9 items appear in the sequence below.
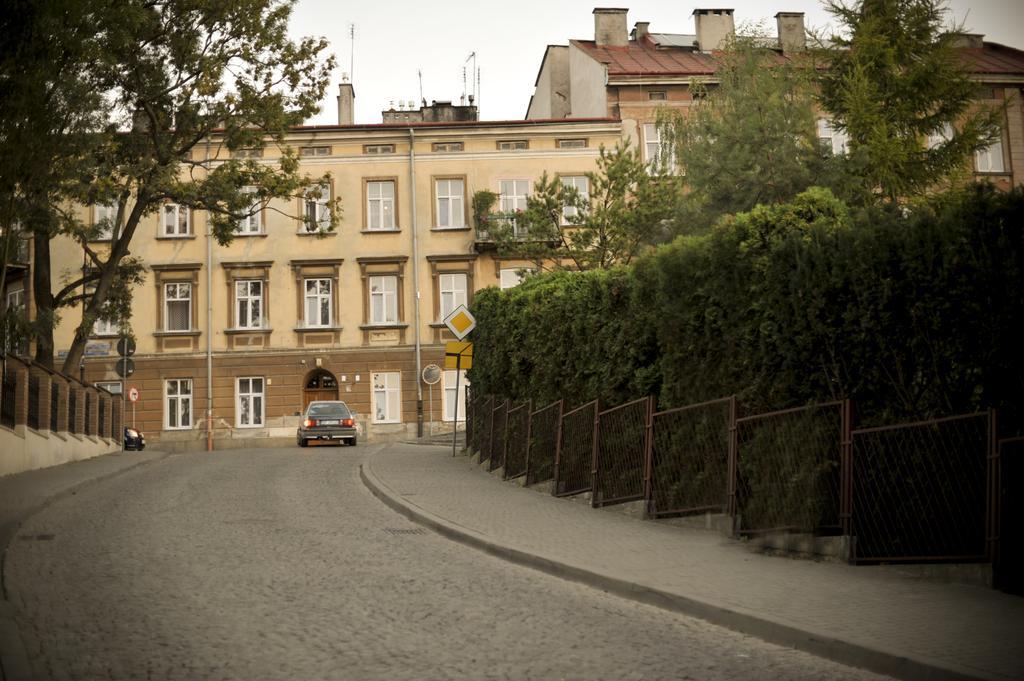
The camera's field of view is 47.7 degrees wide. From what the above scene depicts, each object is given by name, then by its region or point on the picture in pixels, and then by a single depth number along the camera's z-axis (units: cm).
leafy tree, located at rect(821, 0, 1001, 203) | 2873
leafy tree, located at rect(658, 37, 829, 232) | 2945
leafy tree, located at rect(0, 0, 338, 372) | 2847
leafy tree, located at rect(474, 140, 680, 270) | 3590
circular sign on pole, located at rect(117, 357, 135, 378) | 3340
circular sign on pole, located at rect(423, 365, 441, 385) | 4667
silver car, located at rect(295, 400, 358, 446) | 3906
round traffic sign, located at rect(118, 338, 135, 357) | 3375
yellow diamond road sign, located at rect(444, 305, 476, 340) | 2612
